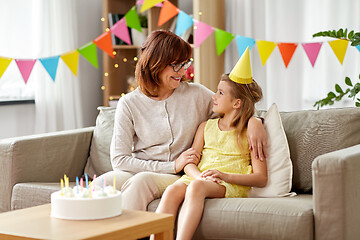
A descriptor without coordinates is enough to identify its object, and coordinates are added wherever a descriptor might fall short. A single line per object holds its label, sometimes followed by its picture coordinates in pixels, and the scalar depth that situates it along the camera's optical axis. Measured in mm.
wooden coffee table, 1704
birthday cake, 1848
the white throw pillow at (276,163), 2494
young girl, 2336
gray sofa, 2135
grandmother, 2711
